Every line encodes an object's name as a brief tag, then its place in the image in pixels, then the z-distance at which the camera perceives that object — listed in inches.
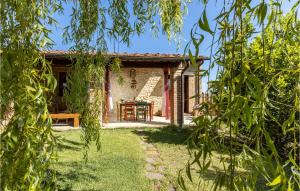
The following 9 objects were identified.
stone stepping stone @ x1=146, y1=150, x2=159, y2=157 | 165.7
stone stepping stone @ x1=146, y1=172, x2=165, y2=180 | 122.8
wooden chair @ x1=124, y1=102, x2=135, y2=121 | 300.1
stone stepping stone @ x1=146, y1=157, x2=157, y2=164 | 149.3
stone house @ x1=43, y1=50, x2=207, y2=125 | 277.8
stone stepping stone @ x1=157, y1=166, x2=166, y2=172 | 135.1
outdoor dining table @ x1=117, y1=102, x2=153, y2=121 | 299.2
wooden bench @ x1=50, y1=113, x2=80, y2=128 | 253.0
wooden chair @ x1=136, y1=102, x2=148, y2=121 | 301.8
